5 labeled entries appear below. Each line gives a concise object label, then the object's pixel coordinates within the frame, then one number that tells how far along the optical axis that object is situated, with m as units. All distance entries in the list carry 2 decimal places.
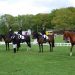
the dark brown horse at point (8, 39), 35.12
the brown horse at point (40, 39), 34.03
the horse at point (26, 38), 36.21
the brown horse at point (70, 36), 28.86
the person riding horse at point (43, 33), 34.12
